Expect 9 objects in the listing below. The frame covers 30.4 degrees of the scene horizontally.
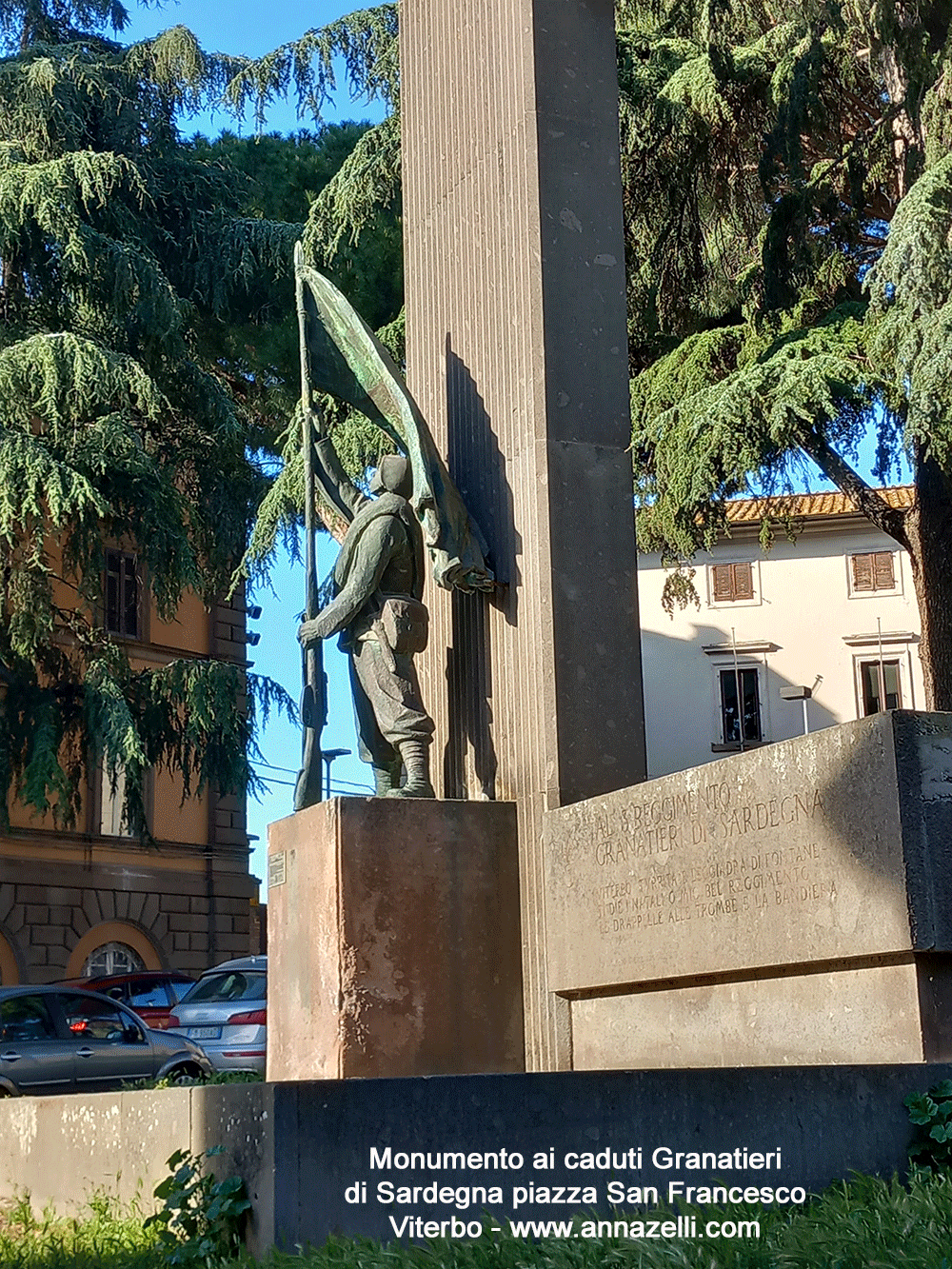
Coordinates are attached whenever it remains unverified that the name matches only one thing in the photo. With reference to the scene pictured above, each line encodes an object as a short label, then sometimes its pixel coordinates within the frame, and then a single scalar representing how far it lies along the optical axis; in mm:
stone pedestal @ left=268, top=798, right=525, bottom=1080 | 7453
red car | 20609
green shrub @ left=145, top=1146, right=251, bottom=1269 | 5207
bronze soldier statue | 8148
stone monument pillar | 7973
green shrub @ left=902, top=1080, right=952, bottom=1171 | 4934
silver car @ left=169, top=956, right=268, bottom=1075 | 16578
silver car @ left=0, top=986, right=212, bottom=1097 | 15016
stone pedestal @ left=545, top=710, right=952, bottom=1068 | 5484
